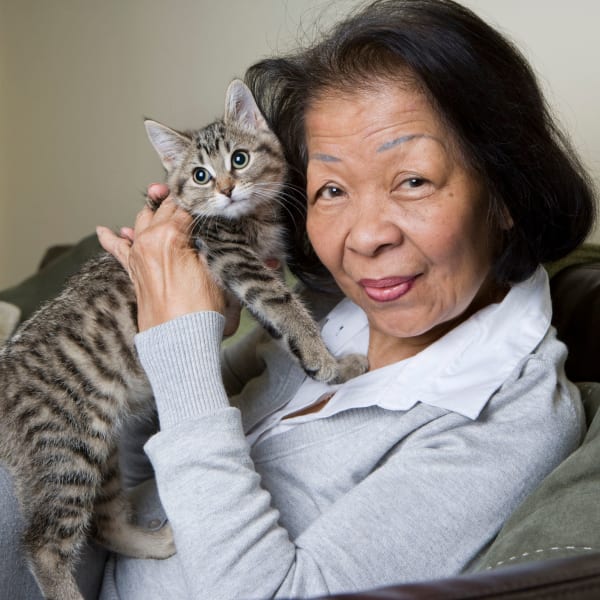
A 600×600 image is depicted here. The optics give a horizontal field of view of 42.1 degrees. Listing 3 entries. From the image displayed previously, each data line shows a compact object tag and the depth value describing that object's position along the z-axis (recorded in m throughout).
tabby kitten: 1.38
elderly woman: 1.11
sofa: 0.65
